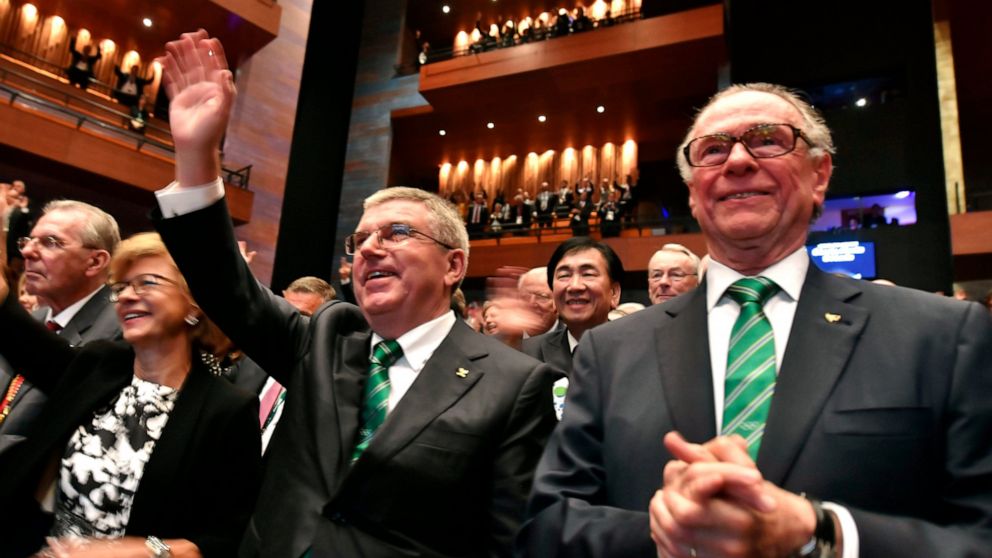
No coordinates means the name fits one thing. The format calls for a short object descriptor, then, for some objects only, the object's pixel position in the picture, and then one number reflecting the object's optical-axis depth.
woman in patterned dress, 1.62
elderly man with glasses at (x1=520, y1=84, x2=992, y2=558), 0.92
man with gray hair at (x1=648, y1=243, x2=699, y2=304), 3.35
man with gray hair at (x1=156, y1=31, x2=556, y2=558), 1.46
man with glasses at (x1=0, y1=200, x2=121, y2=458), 2.44
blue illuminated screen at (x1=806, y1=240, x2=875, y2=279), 9.58
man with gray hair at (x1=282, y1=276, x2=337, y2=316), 3.74
